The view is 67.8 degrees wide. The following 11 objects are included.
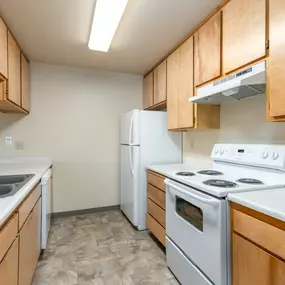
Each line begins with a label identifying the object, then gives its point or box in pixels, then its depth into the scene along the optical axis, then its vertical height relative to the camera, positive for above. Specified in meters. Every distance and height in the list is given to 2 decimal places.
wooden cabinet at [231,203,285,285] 0.96 -0.53
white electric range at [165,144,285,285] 1.29 -0.44
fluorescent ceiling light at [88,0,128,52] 1.66 +1.07
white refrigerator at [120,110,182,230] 2.72 -0.12
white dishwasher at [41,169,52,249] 2.08 -0.69
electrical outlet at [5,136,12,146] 2.96 +0.01
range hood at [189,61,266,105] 1.41 +0.41
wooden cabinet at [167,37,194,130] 2.22 +0.63
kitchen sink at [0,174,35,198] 1.87 -0.33
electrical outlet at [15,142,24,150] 3.00 -0.06
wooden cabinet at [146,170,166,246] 2.20 -0.72
